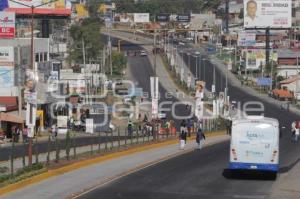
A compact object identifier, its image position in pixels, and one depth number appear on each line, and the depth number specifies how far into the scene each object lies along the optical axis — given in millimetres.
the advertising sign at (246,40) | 183250
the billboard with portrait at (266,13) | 163000
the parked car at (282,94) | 135988
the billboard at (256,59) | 166875
